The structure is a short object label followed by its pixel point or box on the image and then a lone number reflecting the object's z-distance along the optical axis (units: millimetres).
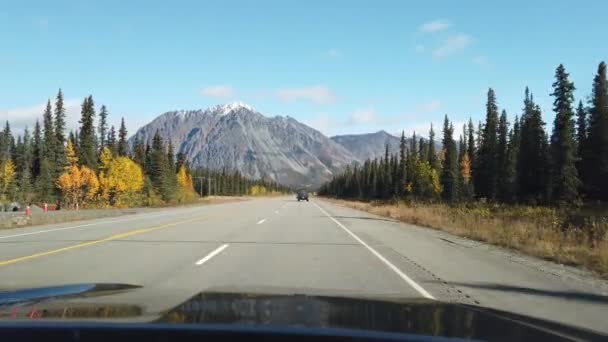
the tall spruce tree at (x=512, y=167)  85012
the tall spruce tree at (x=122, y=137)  113350
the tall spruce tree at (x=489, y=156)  95769
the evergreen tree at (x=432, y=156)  134000
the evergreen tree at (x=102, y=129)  118875
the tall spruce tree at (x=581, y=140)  73256
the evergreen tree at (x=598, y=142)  68562
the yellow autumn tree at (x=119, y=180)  99250
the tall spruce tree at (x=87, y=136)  95000
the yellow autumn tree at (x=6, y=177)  98875
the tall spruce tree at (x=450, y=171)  110481
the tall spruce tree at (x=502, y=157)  92562
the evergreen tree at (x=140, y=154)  118250
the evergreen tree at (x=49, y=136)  93688
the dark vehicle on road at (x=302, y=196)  95062
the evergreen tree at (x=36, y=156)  103750
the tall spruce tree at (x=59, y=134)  93325
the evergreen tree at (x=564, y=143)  65188
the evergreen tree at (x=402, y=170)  126938
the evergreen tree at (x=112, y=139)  116188
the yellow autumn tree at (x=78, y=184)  93200
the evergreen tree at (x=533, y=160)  77250
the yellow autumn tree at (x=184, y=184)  119375
